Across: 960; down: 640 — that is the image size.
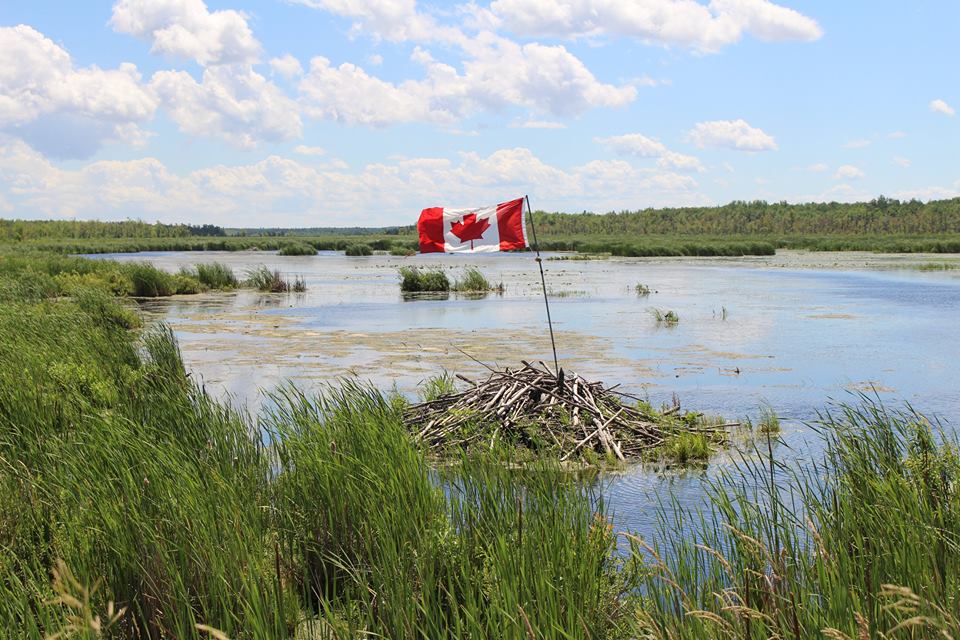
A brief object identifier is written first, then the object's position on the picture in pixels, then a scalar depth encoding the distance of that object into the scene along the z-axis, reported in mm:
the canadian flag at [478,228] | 10094
